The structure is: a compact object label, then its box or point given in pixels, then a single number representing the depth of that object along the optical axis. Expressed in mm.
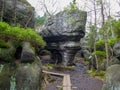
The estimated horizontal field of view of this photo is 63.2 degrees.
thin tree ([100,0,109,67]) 7983
